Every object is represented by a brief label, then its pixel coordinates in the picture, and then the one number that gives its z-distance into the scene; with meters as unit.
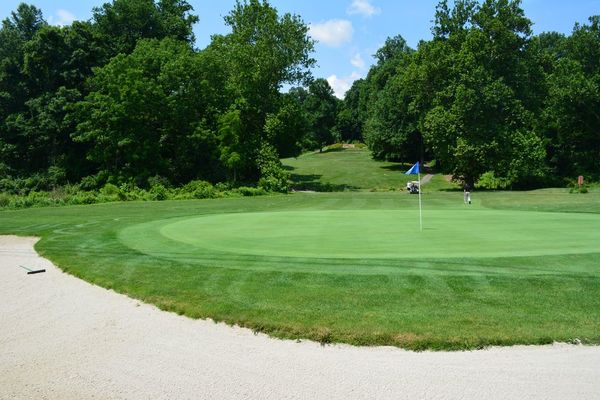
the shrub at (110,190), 41.28
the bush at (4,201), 34.95
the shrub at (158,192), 40.53
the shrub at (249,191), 45.16
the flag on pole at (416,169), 14.38
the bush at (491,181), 51.09
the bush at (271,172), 48.34
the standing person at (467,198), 33.83
